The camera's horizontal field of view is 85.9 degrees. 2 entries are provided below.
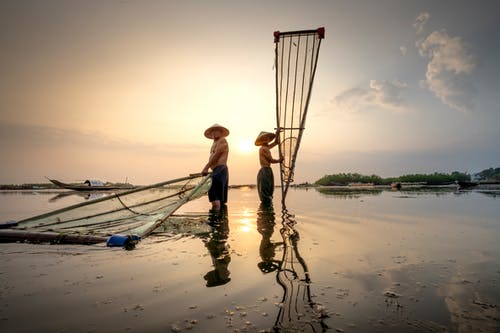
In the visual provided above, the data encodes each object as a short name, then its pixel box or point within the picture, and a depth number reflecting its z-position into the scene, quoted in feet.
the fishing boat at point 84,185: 109.40
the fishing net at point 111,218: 14.95
